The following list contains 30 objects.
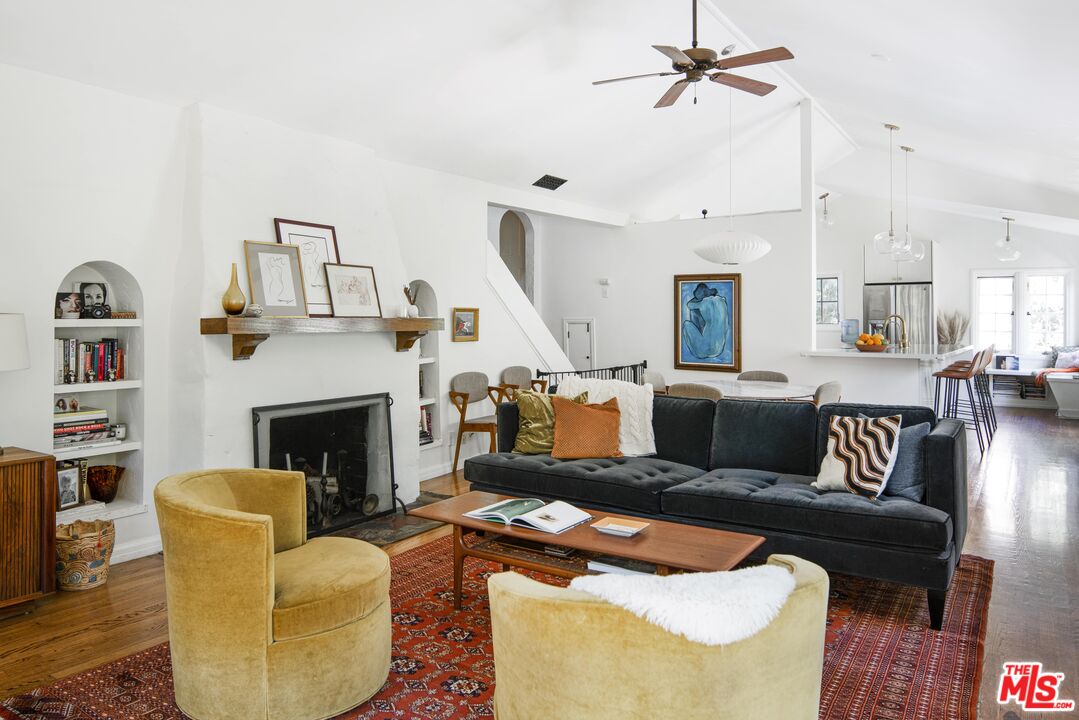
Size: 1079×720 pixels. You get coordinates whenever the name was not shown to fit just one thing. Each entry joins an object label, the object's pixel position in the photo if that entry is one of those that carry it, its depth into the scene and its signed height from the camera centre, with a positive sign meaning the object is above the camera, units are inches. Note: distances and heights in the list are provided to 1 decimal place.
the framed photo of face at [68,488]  164.7 -32.5
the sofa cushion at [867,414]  157.9 -18.3
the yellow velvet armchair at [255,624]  97.7 -38.5
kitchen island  311.3 -18.3
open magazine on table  127.0 -31.8
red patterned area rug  104.2 -51.9
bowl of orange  310.1 -6.0
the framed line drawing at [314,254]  191.9 +22.1
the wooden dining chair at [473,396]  257.1 -22.1
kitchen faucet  431.2 +0.6
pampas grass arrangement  449.1 +0.7
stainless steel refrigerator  452.4 +12.7
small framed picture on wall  266.8 +3.8
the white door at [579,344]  377.4 -5.2
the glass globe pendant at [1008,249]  413.1 +44.5
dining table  229.0 -19.0
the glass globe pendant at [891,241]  329.4 +40.1
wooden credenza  135.1 -34.0
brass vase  168.7 +8.6
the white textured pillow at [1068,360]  406.0 -18.4
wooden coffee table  113.3 -34.1
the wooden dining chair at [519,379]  284.0 -17.1
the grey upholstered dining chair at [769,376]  283.0 -17.2
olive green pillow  195.8 -23.7
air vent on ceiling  292.4 +60.4
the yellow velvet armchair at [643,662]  59.6 -27.4
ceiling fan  162.4 +61.0
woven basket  151.3 -44.2
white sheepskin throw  58.5 -21.5
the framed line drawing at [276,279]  181.6 +14.8
